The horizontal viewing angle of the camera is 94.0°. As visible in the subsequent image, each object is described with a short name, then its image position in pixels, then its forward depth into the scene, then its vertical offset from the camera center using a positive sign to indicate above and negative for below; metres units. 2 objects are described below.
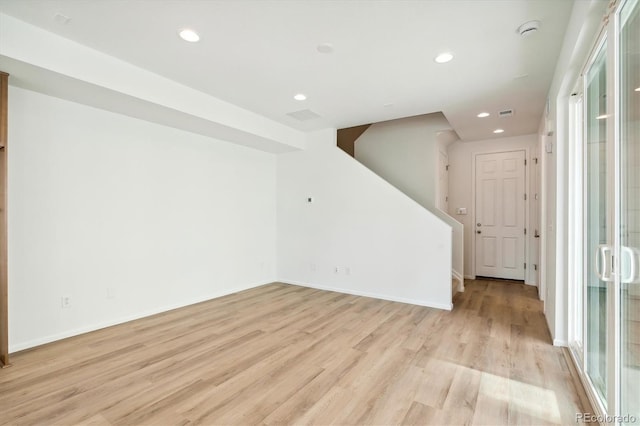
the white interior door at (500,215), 5.76 -0.03
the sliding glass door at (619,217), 1.45 -0.02
